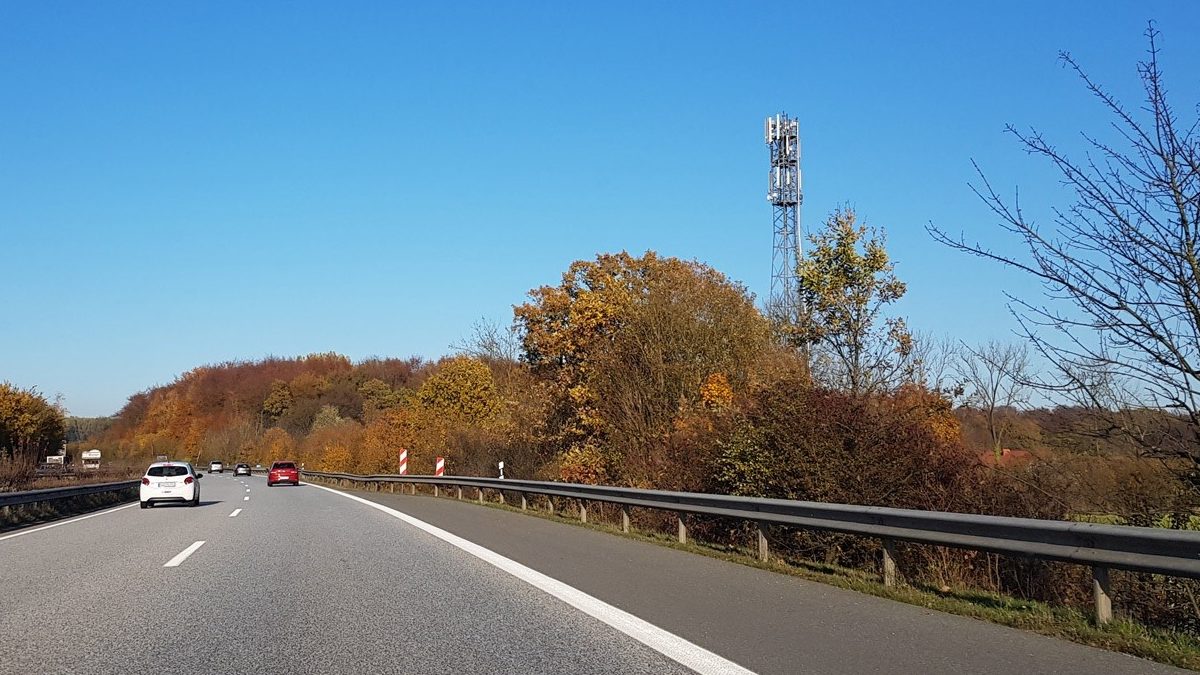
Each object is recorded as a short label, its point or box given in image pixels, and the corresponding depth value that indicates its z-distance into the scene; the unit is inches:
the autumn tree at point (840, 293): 1159.6
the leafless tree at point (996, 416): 526.8
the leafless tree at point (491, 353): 2385.2
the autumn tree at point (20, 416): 2499.6
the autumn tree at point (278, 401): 4810.5
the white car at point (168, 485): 1022.4
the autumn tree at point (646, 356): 1027.9
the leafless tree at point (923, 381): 752.0
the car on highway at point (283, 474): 2003.6
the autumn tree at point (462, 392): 2075.5
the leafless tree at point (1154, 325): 299.7
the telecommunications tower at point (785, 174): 1749.5
